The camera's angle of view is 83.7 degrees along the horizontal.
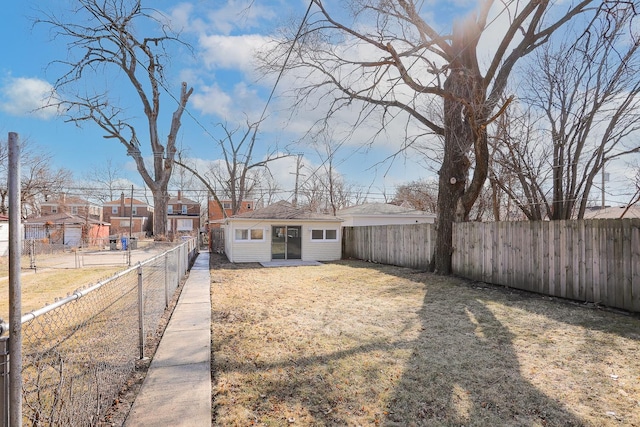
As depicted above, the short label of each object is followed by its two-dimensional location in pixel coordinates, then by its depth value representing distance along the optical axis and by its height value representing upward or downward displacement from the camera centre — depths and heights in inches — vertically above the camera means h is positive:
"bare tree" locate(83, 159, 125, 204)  1413.6 +191.9
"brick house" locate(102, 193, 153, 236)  1939.0 +56.6
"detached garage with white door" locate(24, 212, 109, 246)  1088.8 -10.2
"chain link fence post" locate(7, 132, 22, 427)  53.5 -11.0
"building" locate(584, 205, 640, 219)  626.7 +28.2
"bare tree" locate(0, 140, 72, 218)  977.9 +145.9
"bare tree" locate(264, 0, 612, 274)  295.7 +142.1
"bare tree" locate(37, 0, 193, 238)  528.7 +302.8
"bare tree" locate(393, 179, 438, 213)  1035.9 +84.9
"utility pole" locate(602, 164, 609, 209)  459.6 +63.2
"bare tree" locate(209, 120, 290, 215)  1132.5 +217.9
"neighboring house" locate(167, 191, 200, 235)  1961.1 +61.0
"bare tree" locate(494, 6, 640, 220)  350.3 +98.8
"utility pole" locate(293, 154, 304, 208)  1167.9 +167.6
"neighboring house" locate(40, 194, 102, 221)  1609.3 +95.2
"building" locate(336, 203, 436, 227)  853.8 +21.0
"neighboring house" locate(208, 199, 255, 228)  2013.7 +101.2
